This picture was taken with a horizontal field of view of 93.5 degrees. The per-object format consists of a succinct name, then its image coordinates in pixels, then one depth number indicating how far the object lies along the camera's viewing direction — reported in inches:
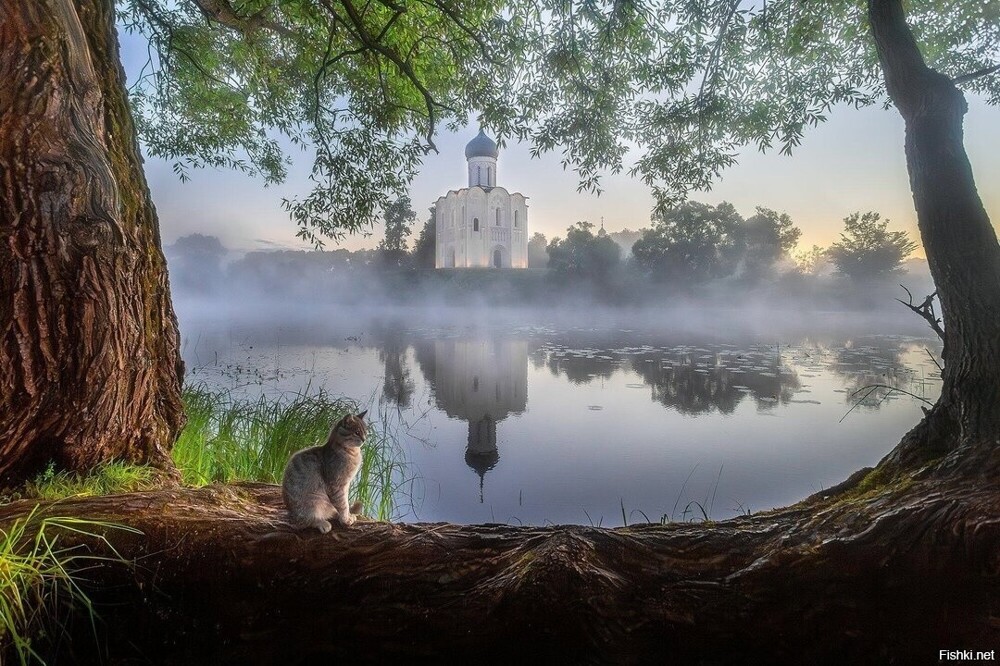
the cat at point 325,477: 63.7
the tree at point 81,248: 80.3
